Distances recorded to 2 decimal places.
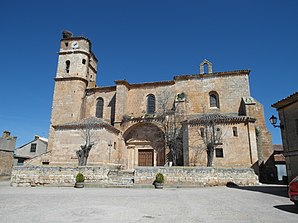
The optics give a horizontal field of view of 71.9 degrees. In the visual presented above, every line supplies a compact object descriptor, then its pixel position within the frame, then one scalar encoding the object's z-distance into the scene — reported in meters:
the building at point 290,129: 11.52
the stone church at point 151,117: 19.80
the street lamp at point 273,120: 12.36
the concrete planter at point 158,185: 13.95
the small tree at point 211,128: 19.34
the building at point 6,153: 26.23
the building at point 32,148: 32.56
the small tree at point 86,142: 17.97
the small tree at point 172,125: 21.94
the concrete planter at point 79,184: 14.48
